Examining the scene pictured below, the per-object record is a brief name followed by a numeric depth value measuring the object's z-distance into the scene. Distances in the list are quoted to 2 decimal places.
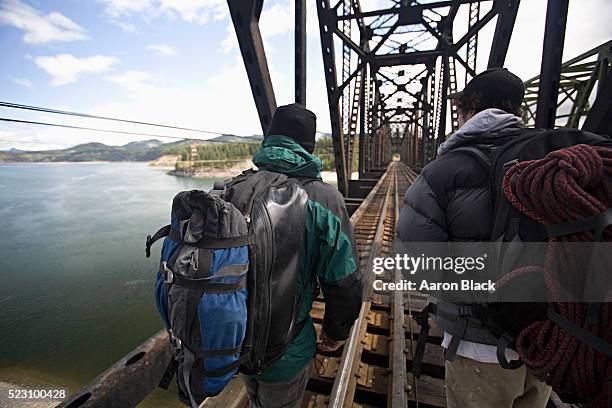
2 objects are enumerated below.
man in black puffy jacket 1.20
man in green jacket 1.31
